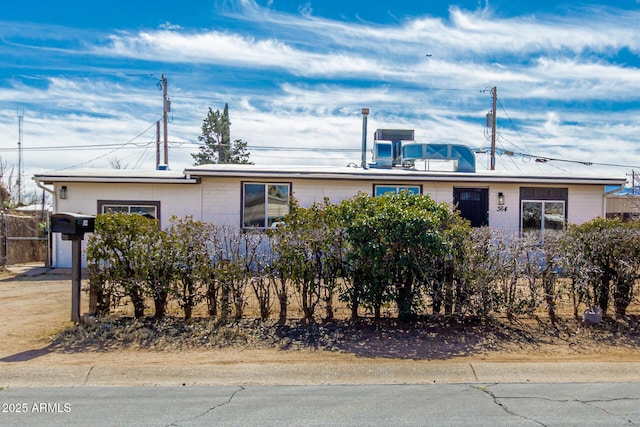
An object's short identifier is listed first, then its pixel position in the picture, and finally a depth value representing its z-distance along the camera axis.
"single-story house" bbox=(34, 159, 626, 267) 16.25
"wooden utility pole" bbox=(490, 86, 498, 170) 31.27
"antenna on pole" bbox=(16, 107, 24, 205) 33.38
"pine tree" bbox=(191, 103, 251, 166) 45.50
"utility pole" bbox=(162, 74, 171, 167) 31.09
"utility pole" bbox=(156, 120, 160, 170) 33.03
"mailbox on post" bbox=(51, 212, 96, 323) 8.80
